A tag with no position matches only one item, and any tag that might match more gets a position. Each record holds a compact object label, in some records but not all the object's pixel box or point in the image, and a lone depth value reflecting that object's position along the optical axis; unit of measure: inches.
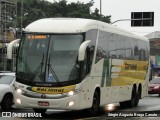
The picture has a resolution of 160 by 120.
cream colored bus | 597.6
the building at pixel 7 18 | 2174.0
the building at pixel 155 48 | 4003.0
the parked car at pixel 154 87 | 1400.1
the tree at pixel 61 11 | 2709.2
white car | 740.6
